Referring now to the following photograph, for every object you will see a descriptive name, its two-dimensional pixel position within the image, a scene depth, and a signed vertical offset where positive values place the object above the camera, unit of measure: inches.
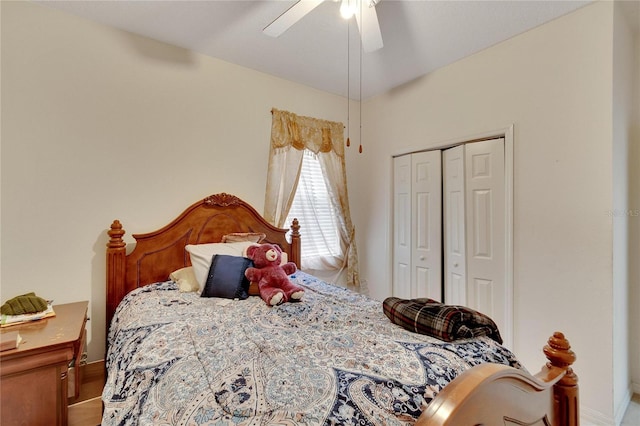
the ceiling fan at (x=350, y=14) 60.4 +42.7
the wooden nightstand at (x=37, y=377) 49.3 -29.2
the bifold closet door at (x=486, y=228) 91.7 -4.5
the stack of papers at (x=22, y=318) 59.2 -22.3
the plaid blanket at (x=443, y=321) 48.0 -18.6
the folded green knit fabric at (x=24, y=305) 61.0 -20.1
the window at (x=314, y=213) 122.6 +0.1
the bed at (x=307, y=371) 30.6 -21.0
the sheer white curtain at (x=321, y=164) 113.9 +18.0
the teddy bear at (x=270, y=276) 70.9 -16.6
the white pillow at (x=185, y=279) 79.4 -18.8
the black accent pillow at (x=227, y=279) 73.9 -17.0
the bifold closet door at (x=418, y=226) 109.4 -4.7
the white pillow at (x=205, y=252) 79.3 -11.5
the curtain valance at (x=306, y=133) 114.4 +33.6
